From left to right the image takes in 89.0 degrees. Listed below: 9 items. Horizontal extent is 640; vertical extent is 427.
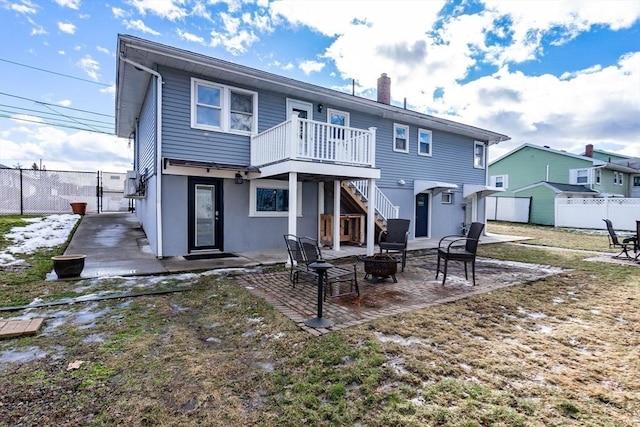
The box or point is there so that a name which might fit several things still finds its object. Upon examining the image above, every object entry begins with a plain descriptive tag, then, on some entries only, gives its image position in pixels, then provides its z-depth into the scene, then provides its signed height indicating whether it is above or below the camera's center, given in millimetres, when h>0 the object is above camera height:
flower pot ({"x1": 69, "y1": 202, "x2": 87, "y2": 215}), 15414 -54
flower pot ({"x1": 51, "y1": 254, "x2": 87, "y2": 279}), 6074 -1131
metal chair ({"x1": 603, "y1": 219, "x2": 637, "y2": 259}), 9008 -842
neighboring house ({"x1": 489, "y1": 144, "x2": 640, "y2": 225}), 23672 +2911
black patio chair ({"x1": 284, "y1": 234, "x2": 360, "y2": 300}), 5367 -1037
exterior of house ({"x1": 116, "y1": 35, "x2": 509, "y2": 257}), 8219 +1487
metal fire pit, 6020 -1051
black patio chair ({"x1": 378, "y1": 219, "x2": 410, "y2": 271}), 7598 -667
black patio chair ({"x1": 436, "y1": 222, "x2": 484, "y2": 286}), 6141 -802
